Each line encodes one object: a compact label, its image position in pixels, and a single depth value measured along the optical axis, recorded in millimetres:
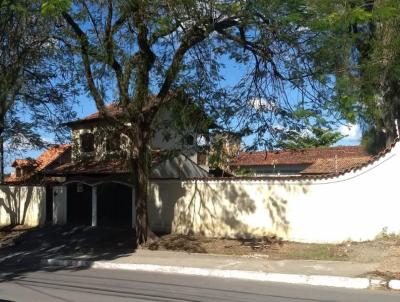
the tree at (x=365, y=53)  12734
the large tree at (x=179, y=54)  14125
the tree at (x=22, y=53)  15802
